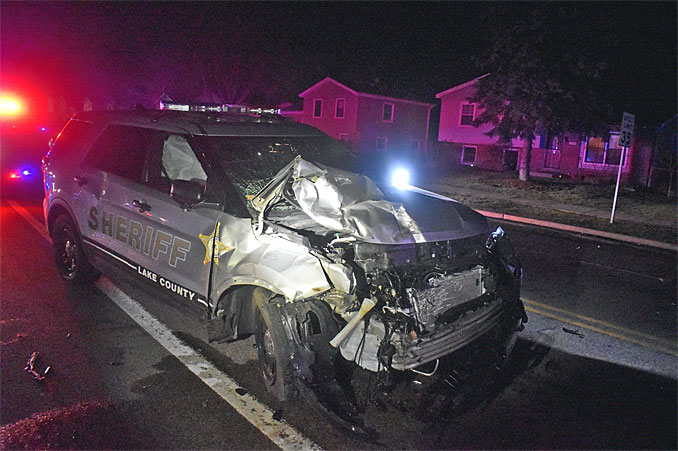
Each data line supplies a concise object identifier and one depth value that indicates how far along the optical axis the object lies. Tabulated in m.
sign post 11.88
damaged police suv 3.40
